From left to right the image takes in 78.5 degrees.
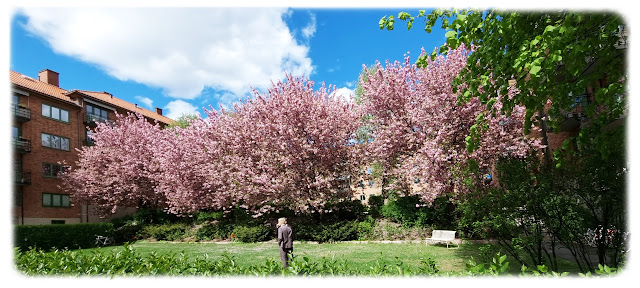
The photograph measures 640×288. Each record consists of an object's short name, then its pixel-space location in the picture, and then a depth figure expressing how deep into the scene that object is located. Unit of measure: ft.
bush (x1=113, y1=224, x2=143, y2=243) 85.56
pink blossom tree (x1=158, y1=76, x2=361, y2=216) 68.28
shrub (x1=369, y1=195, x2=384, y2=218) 73.30
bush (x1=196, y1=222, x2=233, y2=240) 79.87
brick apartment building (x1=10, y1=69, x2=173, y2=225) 102.06
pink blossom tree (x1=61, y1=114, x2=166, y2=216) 95.71
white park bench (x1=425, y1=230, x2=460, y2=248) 53.47
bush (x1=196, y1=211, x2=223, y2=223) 94.74
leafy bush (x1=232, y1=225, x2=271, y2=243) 70.79
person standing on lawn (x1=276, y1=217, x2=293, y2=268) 37.91
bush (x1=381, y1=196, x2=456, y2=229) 64.95
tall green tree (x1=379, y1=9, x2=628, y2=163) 19.95
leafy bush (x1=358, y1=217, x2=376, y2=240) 65.31
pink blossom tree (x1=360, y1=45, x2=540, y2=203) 60.03
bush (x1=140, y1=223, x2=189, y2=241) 84.24
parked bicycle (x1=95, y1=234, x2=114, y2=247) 77.00
